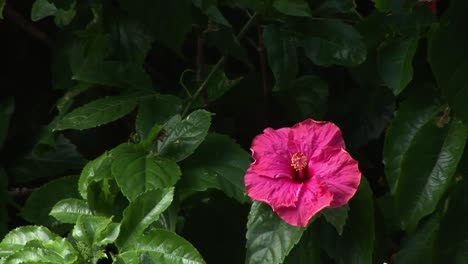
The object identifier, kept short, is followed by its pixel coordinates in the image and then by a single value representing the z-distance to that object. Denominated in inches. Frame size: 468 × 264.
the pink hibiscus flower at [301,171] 101.2
